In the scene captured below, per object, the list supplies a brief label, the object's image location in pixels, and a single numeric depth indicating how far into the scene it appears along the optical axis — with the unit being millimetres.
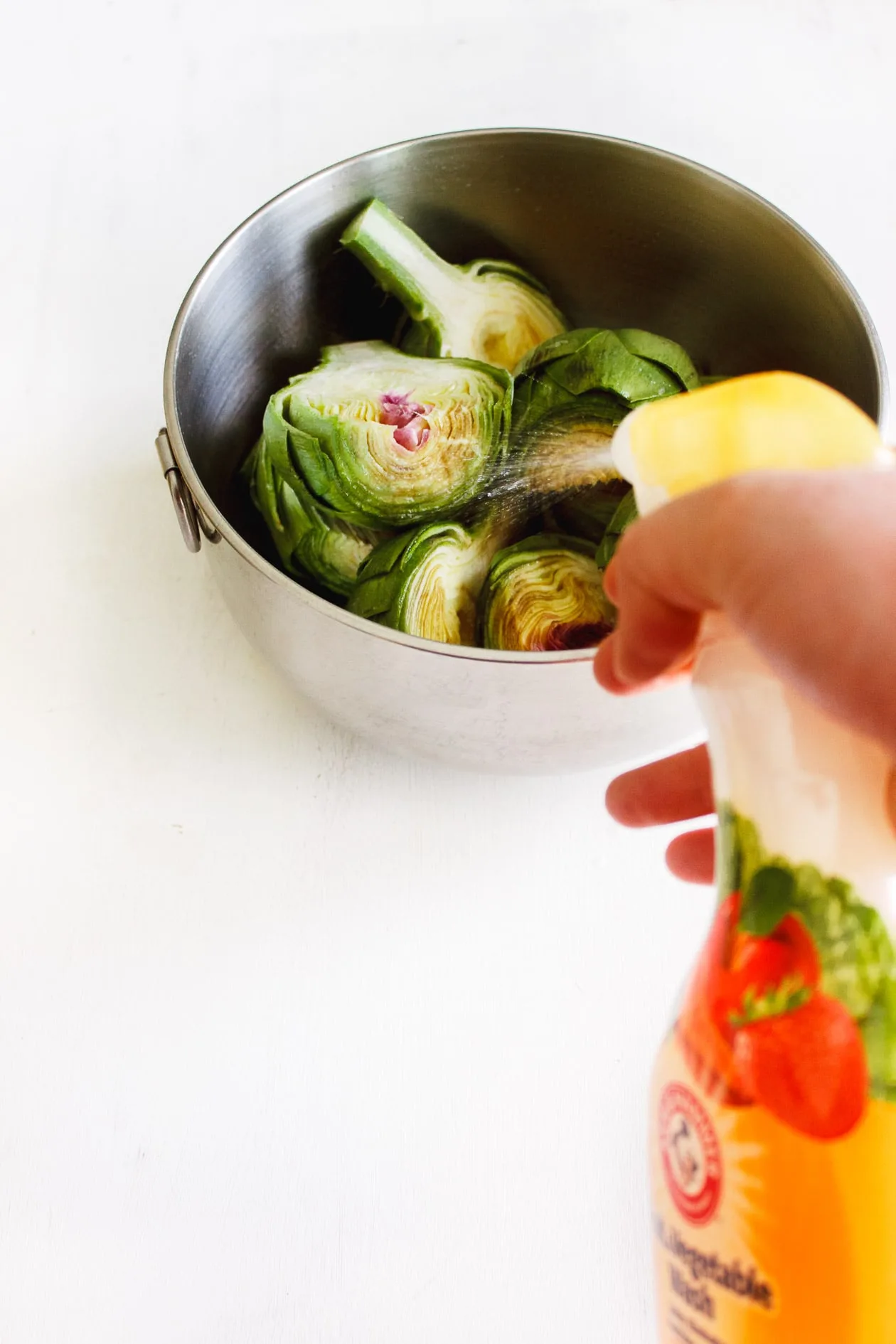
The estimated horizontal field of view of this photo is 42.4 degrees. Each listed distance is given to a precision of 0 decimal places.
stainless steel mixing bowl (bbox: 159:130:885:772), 575
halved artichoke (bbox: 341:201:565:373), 765
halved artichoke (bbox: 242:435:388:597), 695
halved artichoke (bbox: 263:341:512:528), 688
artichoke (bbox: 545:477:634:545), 701
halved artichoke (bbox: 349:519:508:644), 656
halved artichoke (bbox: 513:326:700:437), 688
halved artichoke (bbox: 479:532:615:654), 658
